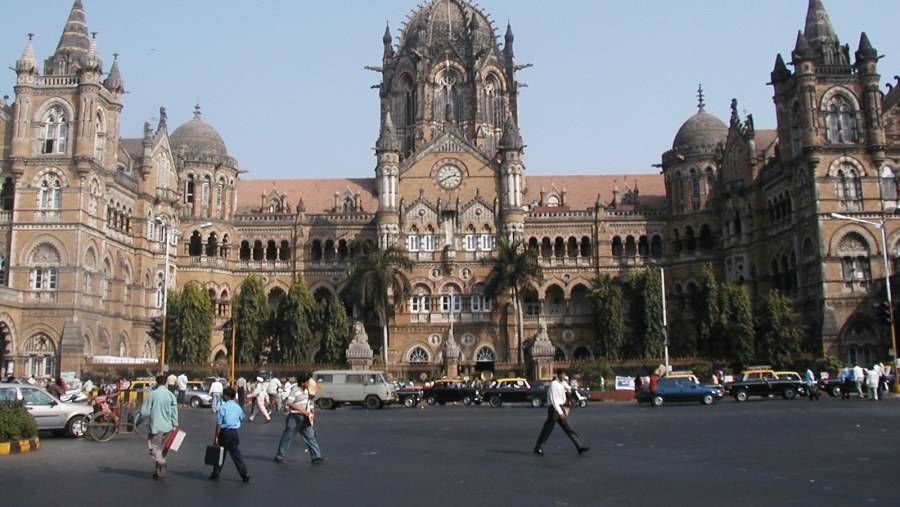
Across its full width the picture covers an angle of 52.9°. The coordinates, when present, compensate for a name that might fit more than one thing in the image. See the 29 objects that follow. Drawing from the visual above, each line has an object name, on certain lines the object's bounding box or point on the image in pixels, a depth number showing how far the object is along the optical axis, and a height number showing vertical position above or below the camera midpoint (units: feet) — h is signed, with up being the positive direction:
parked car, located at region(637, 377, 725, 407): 134.92 -3.11
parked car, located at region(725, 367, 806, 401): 140.87 -2.88
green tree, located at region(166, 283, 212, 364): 195.62 +12.25
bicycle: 79.66 -3.08
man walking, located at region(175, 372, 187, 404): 144.97 +0.06
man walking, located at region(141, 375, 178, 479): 52.85 -1.94
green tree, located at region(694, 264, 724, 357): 193.47 +11.57
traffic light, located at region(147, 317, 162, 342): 174.19 +10.96
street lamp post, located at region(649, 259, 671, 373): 179.70 +8.75
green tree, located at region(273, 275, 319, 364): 199.72 +12.57
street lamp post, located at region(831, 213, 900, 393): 143.43 +3.84
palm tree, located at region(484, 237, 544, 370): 211.00 +24.36
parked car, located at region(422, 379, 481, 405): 149.76 -2.72
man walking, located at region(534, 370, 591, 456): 61.52 -2.81
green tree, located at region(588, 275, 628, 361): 208.33 +11.88
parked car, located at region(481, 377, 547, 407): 142.83 -2.88
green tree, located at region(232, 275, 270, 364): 200.54 +14.23
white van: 139.54 -1.15
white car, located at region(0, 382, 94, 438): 81.51 -1.88
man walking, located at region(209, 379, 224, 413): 120.37 -0.89
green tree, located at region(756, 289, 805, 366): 177.78 +7.31
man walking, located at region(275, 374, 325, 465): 59.31 -2.73
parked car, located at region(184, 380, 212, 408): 152.15 -2.07
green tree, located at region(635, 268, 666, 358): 202.49 +12.42
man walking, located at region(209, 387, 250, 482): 51.22 -2.66
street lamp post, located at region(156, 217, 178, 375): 150.61 +9.45
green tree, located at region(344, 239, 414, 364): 209.36 +23.29
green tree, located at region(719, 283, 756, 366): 185.37 +9.42
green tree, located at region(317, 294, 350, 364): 203.41 +10.92
